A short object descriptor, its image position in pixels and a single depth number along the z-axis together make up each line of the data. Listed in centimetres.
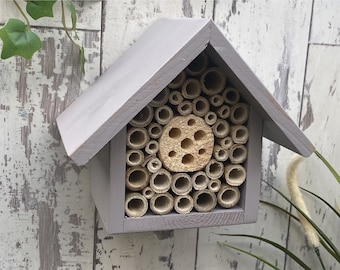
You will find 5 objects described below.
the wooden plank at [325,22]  83
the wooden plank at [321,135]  84
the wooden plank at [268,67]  79
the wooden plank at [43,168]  72
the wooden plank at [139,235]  74
